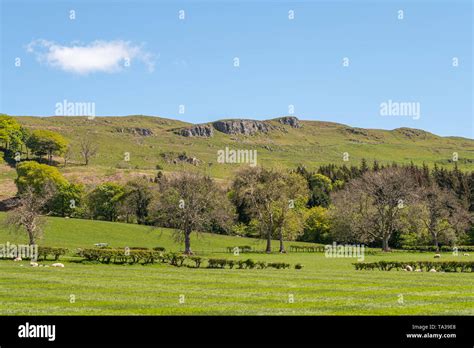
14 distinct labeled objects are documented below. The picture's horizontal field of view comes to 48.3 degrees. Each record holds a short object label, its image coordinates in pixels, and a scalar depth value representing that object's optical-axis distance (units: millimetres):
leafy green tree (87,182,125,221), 145375
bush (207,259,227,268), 55206
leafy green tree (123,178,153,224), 142750
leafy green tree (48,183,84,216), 140225
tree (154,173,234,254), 80375
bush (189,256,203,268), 55869
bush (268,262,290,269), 55625
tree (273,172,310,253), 93375
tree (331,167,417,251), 96562
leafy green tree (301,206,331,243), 127500
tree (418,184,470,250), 107250
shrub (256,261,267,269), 55669
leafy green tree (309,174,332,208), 162875
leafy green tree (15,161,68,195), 146875
